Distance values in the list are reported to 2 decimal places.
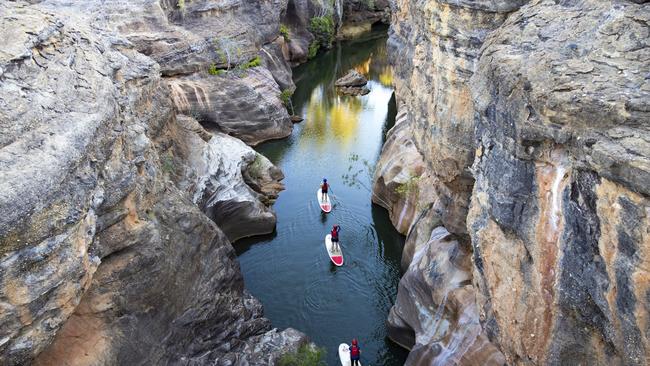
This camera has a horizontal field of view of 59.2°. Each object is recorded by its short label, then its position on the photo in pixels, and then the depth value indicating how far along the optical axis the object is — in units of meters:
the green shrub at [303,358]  12.58
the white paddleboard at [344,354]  14.03
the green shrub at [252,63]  28.06
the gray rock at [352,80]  34.00
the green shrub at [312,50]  38.94
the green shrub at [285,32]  35.80
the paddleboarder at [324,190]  20.92
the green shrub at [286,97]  30.16
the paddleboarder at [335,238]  18.20
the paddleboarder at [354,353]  13.67
